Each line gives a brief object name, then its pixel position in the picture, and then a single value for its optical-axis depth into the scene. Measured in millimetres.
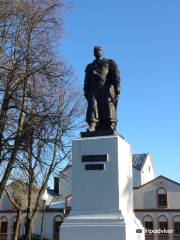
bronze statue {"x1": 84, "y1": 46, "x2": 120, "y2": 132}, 10672
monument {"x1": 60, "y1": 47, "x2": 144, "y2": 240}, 9406
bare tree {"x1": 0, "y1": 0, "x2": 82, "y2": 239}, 15922
